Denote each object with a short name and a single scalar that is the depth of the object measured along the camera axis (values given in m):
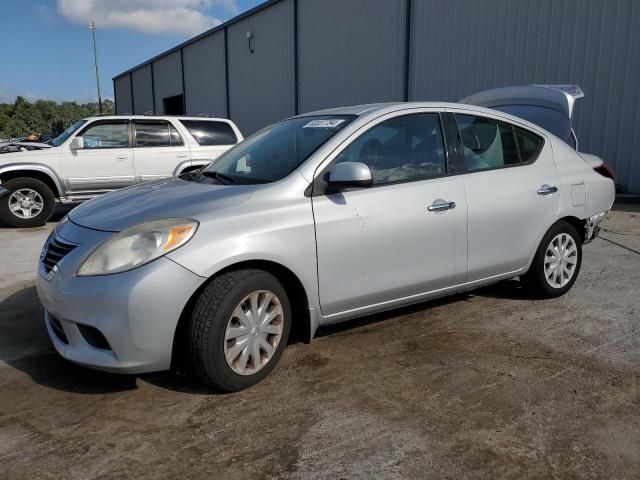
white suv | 8.66
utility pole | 48.83
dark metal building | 10.16
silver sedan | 2.87
